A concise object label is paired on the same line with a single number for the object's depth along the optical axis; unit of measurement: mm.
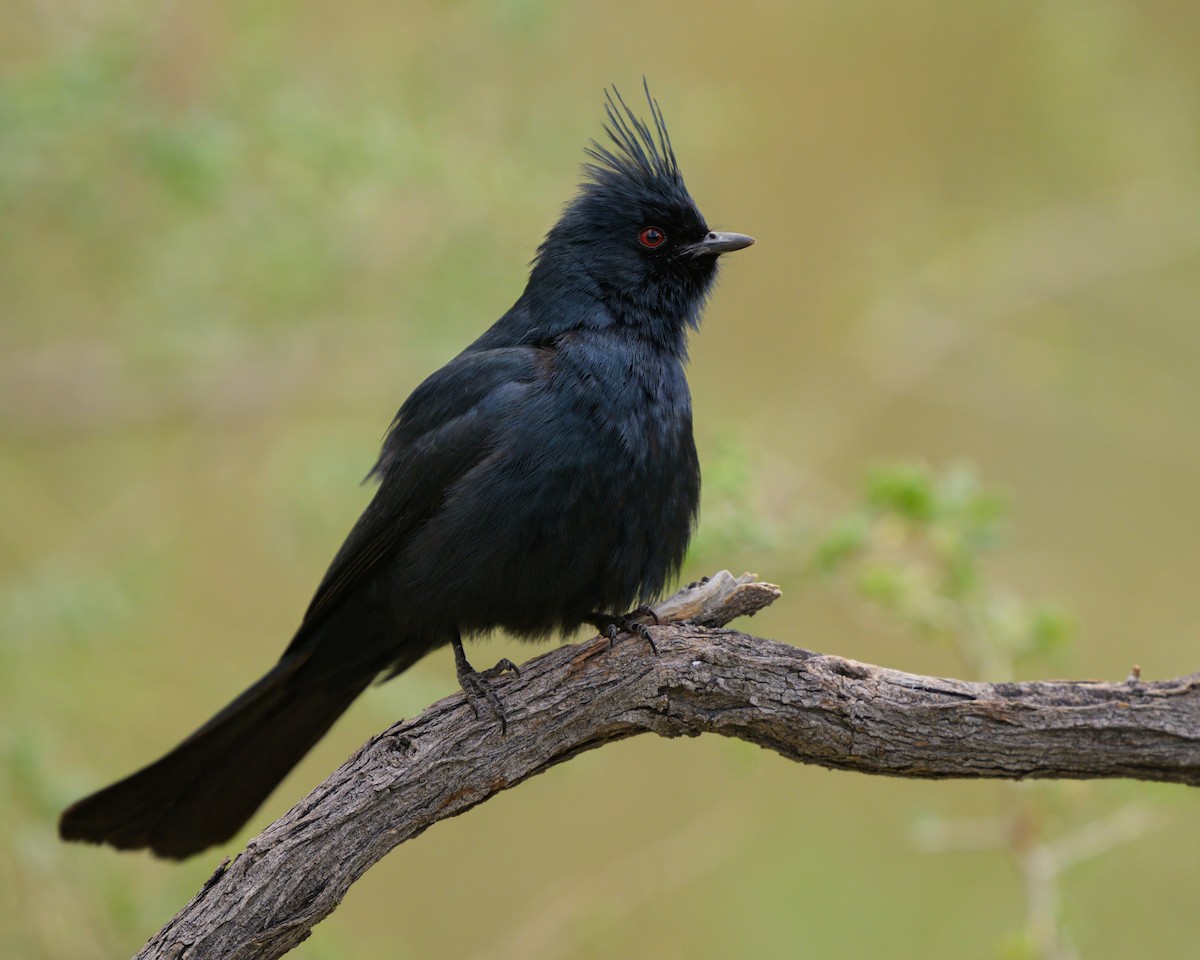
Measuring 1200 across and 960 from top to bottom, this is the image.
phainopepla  7949
